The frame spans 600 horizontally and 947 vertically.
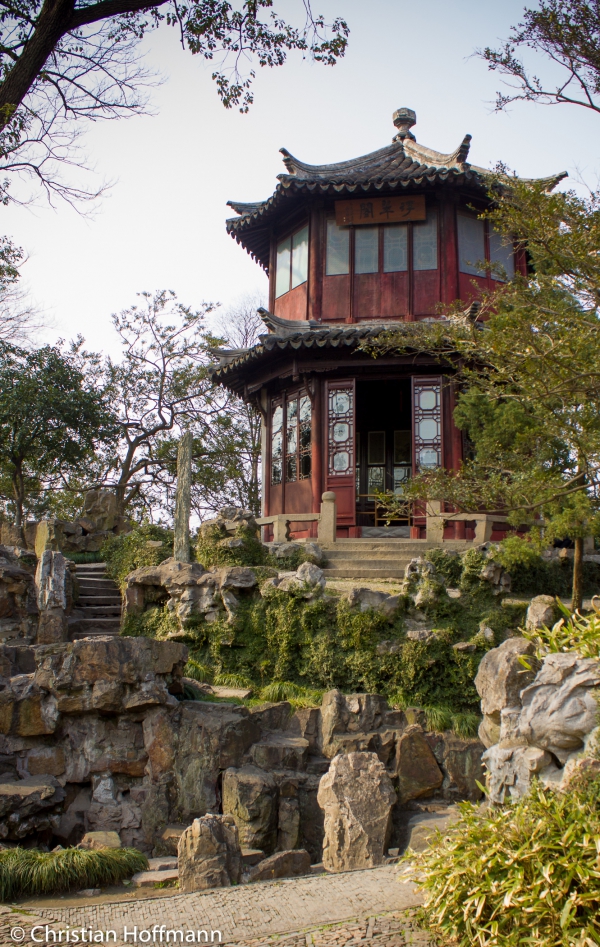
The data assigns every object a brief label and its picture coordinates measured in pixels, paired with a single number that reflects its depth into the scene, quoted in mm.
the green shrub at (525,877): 3520
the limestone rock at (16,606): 12117
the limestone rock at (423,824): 6518
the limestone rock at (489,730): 5652
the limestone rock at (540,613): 8672
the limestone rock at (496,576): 10250
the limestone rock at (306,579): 9945
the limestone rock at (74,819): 7820
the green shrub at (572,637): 4556
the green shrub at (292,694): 9156
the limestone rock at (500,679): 5445
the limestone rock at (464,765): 8148
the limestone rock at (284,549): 11875
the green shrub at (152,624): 10930
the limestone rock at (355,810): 6566
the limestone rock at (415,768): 8078
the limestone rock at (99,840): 6703
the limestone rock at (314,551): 11953
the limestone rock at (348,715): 8594
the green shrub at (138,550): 13344
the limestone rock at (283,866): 6266
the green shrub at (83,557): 15250
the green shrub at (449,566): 10805
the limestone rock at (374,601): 9570
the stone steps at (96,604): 12180
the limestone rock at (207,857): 5637
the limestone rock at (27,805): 7371
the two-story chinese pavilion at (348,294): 14328
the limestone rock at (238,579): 10398
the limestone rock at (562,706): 4340
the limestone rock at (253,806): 7621
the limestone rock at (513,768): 4520
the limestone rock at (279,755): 8203
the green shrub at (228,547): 11594
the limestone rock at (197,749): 8156
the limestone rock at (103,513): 16734
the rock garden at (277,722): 4832
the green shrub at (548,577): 11656
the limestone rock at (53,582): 11633
